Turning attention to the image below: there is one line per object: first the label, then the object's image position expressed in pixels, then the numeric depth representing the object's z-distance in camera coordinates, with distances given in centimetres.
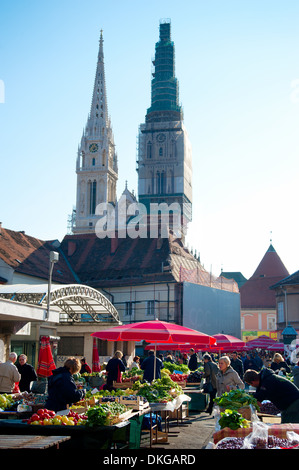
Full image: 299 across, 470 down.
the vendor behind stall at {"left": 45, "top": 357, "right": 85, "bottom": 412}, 832
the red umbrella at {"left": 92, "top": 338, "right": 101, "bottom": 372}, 2305
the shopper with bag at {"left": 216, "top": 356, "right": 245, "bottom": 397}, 1181
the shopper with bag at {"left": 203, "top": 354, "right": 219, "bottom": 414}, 1557
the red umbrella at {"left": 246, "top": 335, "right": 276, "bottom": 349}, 3256
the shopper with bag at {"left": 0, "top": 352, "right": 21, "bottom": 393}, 1164
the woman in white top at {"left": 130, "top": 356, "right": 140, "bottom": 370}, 2026
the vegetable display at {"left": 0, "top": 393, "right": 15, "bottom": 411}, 955
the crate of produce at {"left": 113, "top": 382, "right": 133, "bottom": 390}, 1502
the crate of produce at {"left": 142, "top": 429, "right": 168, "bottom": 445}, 1119
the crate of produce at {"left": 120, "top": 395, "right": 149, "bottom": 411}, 977
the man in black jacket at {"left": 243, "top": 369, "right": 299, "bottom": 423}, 771
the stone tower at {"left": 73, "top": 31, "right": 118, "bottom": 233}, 10275
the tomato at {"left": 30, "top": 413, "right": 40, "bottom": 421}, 770
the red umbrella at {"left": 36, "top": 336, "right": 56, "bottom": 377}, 1742
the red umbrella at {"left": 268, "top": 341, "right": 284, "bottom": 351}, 3188
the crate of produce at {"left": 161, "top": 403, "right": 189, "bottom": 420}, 1460
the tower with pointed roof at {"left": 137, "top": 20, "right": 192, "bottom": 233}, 10212
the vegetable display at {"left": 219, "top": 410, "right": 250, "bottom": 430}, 673
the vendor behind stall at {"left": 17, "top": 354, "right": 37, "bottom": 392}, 1316
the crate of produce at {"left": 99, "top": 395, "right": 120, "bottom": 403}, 976
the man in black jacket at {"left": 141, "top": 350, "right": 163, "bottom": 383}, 1557
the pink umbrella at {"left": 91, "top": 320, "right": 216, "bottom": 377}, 1328
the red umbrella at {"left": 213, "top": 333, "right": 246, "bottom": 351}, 2169
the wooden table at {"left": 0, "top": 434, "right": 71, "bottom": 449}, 548
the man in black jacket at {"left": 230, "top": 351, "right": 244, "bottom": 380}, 1952
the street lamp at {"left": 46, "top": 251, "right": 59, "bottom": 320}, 2261
